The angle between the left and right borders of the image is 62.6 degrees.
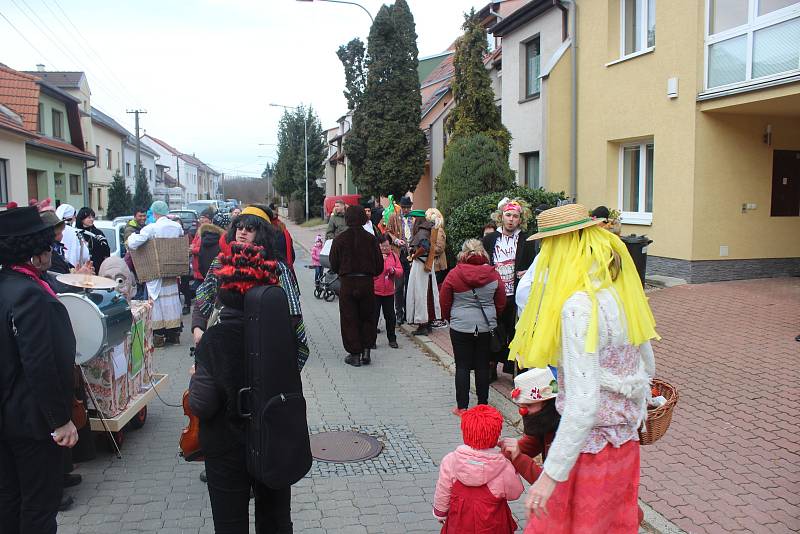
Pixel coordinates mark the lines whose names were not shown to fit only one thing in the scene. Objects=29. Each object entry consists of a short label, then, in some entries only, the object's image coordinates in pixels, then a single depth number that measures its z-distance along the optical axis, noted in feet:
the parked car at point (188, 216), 77.51
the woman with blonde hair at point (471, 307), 20.01
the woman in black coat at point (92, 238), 34.68
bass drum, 15.14
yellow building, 35.94
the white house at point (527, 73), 55.93
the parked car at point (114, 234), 43.82
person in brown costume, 27.25
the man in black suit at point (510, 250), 22.81
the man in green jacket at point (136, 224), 35.05
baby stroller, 36.58
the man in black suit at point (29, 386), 10.50
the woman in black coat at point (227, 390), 9.92
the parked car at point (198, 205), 130.93
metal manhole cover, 17.75
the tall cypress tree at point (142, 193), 138.72
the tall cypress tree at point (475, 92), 59.82
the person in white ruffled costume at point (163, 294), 29.81
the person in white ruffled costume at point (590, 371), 8.21
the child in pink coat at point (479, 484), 10.64
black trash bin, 32.89
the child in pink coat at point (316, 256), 44.78
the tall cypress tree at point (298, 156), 174.50
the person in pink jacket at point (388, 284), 29.96
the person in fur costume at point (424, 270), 32.42
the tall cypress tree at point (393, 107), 98.68
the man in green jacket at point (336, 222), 39.50
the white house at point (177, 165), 299.99
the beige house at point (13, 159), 69.36
